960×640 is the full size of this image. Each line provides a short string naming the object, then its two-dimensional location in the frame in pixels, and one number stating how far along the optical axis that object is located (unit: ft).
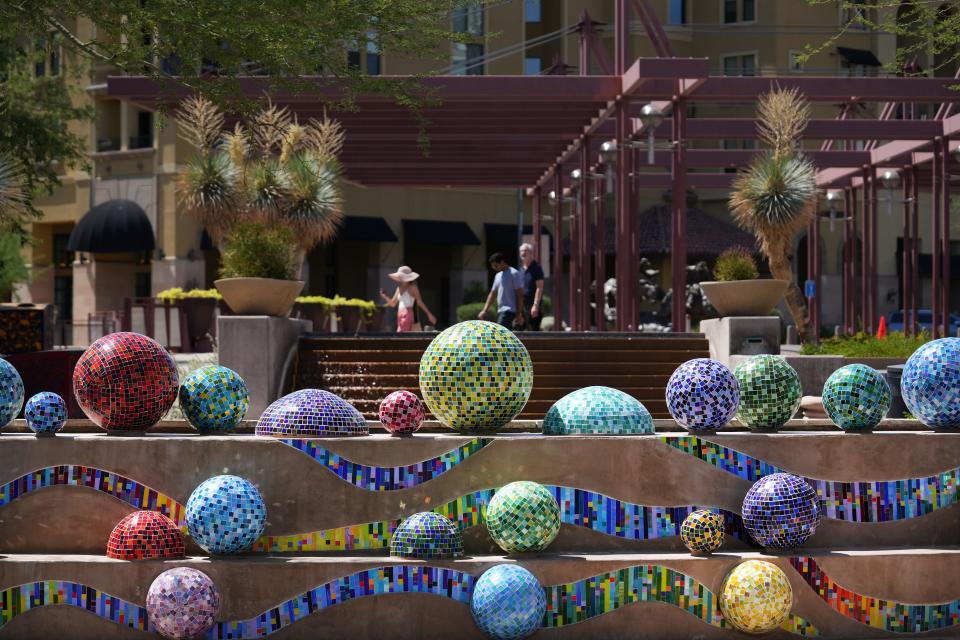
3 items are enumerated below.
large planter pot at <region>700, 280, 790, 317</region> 51.47
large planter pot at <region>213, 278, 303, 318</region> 50.80
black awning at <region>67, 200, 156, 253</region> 146.82
